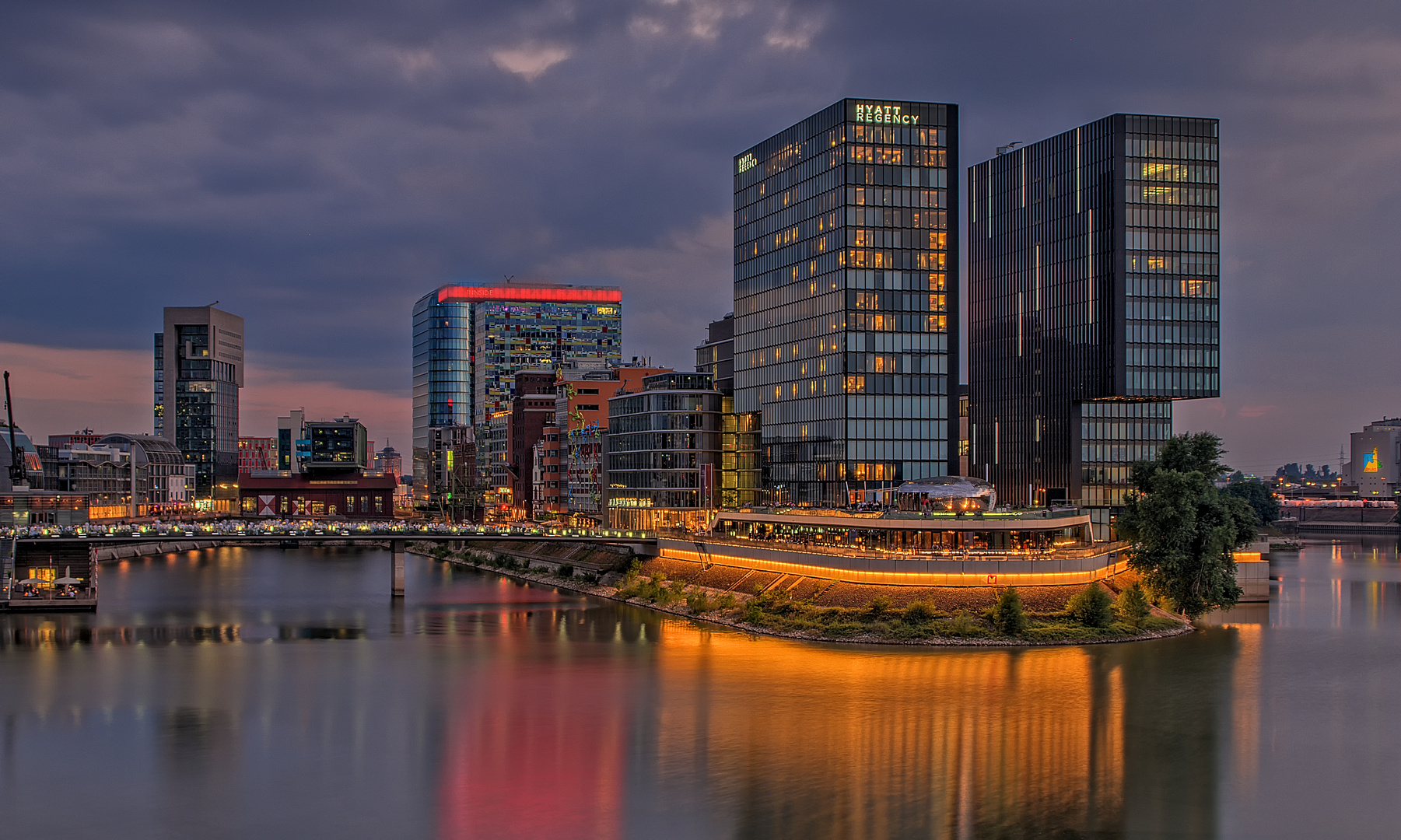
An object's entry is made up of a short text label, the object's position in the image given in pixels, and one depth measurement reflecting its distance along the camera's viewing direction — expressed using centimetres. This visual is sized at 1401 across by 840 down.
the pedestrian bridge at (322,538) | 11731
